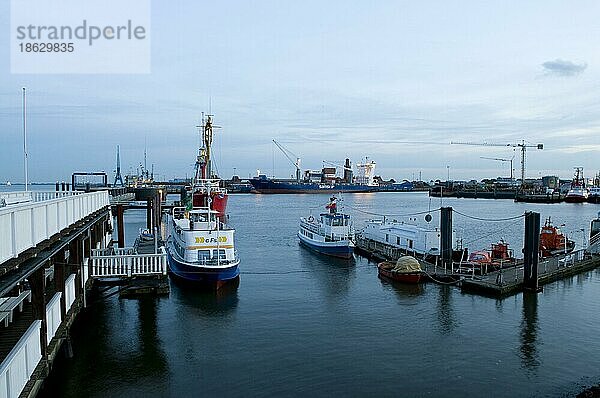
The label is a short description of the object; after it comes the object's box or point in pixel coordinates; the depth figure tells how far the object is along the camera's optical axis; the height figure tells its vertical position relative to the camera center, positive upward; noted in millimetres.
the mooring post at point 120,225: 30641 -2840
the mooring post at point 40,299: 10891 -2634
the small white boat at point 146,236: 34053 -4001
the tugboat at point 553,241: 38053 -4589
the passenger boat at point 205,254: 26391 -4003
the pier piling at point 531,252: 25875 -3617
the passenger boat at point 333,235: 39031 -4471
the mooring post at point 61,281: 13825 -2836
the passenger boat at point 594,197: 136875 -4468
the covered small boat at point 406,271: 28141 -5098
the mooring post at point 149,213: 43806 -3028
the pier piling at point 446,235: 31547 -3415
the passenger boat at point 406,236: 34312 -4223
